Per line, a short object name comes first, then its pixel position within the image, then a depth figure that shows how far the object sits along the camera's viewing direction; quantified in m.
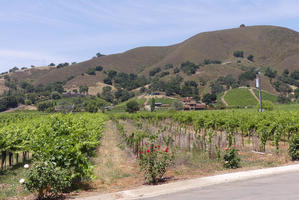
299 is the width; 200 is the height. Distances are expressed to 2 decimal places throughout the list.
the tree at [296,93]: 137.50
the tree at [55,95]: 149.23
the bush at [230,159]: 13.14
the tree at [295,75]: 173.00
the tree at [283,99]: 122.31
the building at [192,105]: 114.94
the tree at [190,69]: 180.88
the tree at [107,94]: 164.25
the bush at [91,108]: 110.40
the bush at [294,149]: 14.52
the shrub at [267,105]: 60.59
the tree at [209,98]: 129.12
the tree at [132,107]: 107.74
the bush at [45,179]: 8.62
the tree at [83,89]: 167.38
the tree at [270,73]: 172.75
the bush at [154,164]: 10.71
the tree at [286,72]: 182.38
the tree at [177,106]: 112.75
